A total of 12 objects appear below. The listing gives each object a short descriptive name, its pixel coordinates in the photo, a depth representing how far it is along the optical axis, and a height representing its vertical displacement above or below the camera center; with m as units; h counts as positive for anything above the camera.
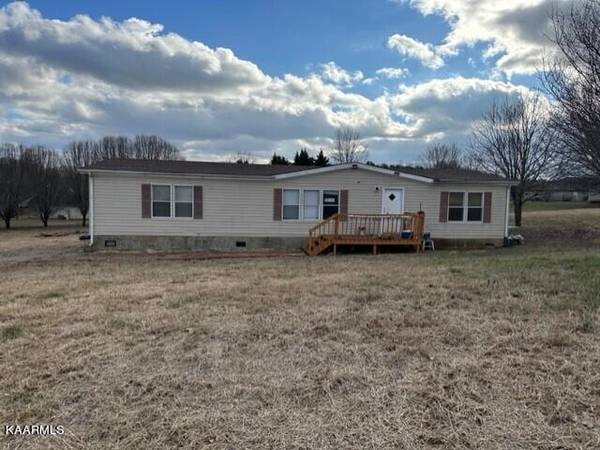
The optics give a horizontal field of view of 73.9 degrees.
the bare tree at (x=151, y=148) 37.69 +5.79
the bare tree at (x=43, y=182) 29.39 +1.82
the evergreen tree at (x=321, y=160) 27.59 +3.58
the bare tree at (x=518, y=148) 21.11 +3.54
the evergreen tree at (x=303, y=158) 28.72 +3.75
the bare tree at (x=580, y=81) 8.72 +3.14
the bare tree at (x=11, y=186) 27.42 +1.33
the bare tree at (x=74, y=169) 31.31 +3.09
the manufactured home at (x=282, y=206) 12.94 +0.14
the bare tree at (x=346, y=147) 39.41 +6.31
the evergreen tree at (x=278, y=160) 28.09 +3.54
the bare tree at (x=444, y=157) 38.27 +5.49
